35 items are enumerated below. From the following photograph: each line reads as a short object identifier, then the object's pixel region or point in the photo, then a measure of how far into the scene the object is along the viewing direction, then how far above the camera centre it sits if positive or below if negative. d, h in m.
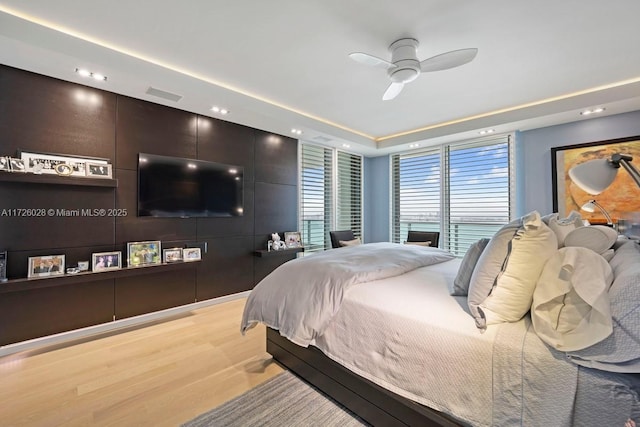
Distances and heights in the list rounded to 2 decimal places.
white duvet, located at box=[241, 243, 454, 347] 1.83 -0.49
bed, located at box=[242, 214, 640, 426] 1.01 -0.63
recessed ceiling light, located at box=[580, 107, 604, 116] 3.40 +1.25
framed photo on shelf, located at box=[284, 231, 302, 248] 4.56 -0.37
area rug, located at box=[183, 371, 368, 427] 1.69 -1.22
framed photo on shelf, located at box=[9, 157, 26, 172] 2.43 +0.46
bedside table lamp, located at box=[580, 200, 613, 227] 2.52 +0.06
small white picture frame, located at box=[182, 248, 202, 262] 3.47 -0.47
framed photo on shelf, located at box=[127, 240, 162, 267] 3.07 -0.40
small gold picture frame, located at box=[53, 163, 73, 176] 2.64 +0.45
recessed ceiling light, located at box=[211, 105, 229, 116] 3.45 +1.31
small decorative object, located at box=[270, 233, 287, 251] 4.33 -0.41
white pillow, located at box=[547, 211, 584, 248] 1.48 -0.06
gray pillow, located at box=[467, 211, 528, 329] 1.35 -0.26
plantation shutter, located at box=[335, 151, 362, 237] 5.68 +0.47
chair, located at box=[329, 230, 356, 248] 4.63 -0.35
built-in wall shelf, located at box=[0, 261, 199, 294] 2.36 -0.56
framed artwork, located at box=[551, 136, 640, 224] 3.39 +0.36
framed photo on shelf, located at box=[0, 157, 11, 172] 2.38 +0.45
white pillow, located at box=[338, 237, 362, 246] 4.58 -0.43
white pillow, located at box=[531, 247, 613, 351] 1.00 -0.33
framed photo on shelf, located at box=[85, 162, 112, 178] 2.82 +0.48
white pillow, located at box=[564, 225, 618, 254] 1.39 -0.12
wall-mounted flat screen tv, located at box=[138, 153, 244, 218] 3.21 +0.36
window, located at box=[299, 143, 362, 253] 5.04 +0.42
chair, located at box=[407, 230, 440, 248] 4.46 -0.35
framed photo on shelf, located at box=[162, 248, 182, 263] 3.33 -0.45
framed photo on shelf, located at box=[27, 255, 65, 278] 2.53 -0.43
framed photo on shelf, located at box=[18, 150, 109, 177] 2.52 +0.52
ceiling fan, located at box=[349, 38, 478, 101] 2.22 +1.24
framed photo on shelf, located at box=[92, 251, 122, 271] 2.83 -0.44
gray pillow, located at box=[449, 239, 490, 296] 1.64 -0.32
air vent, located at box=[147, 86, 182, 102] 2.93 +1.31
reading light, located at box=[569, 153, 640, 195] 1.41 +0.21
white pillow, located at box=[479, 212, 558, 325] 1.27 -0.27
